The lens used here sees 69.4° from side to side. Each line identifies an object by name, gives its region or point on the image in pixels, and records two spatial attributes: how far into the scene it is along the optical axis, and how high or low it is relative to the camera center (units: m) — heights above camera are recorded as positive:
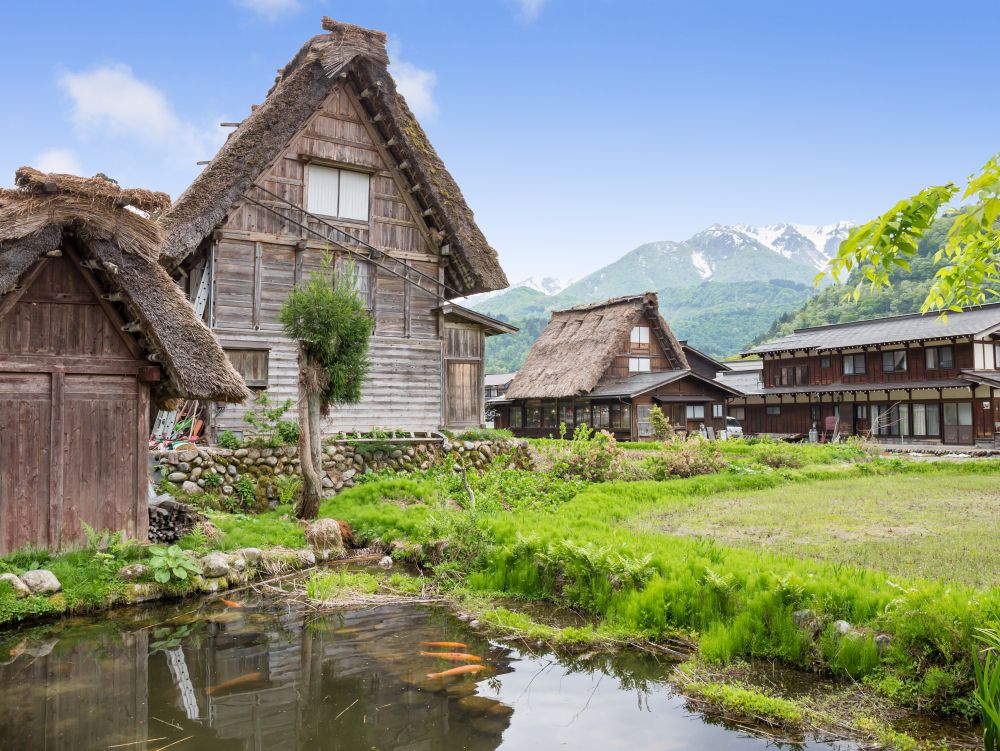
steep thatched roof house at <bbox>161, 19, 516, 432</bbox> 15.73 +4.01
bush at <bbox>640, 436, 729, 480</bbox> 17.86 -1.44
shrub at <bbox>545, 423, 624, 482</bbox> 16.52 -1.27
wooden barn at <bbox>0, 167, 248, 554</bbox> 8.83 +0.69
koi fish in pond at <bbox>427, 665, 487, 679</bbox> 6.28 -2.33
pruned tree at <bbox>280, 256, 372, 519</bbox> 12.85 +1.00
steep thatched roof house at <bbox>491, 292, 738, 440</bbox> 33.56 +1.28
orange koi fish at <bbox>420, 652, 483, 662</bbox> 6.69 -2.33
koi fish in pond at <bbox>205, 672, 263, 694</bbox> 6.02 -2.33
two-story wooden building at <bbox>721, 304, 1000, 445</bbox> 31.08 +1.08
